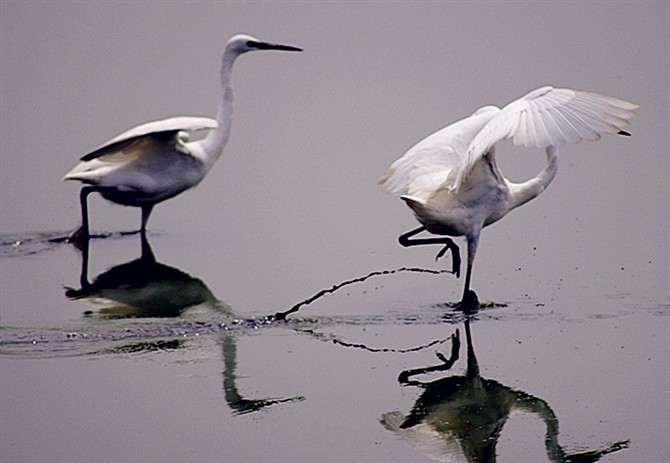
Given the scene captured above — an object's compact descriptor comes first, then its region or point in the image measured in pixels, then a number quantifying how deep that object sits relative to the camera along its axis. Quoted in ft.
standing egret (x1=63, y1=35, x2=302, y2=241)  69.67
